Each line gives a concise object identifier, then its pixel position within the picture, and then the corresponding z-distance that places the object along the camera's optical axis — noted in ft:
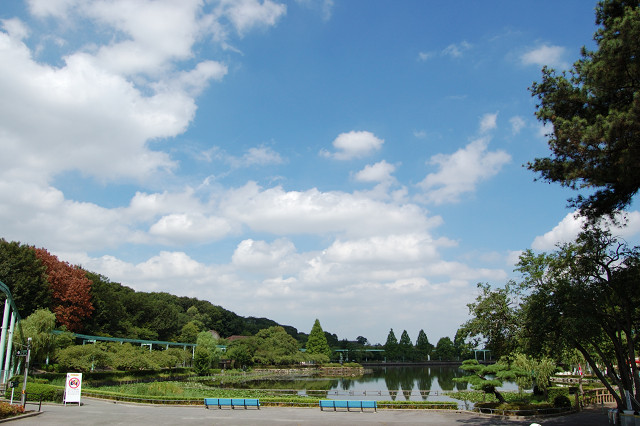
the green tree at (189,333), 323.98
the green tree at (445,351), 437.58
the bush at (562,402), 83.92
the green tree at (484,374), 99.58
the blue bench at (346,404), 82.99
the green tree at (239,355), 269.44
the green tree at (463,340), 76.80
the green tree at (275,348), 297.74
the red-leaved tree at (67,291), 184.24
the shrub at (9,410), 63.41
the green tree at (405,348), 435.94
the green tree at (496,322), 73.08
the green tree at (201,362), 211.61
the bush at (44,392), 85.46
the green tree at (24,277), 161.38
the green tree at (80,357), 136.87
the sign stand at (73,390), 84.12
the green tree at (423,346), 442.26
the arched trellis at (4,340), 102.63
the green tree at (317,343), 349.61
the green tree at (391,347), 440.45
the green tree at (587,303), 57.93
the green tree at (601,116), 40.81
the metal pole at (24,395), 72.22
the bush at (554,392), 99.66
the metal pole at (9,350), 102.75
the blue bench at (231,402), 84.28
